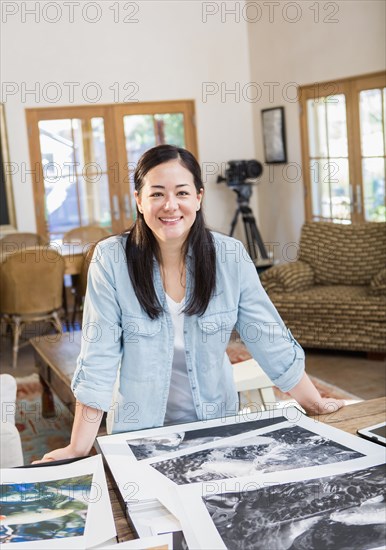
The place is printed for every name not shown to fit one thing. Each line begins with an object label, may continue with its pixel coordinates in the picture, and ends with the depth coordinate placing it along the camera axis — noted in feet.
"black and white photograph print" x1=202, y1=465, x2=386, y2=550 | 3.92
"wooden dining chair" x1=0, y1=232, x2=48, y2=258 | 23.61
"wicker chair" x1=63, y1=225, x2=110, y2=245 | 23.57
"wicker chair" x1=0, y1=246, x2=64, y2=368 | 18.84
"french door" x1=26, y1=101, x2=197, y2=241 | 25.50
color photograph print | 4.19
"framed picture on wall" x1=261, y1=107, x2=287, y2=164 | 25.62
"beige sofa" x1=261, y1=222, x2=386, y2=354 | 17.57
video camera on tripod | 25.76
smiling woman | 5.93
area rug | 13.28
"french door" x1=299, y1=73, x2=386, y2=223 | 21.59
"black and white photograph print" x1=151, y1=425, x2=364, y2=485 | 4.82
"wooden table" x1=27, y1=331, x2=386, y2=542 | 4.64
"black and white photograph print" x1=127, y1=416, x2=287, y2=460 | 5.27
